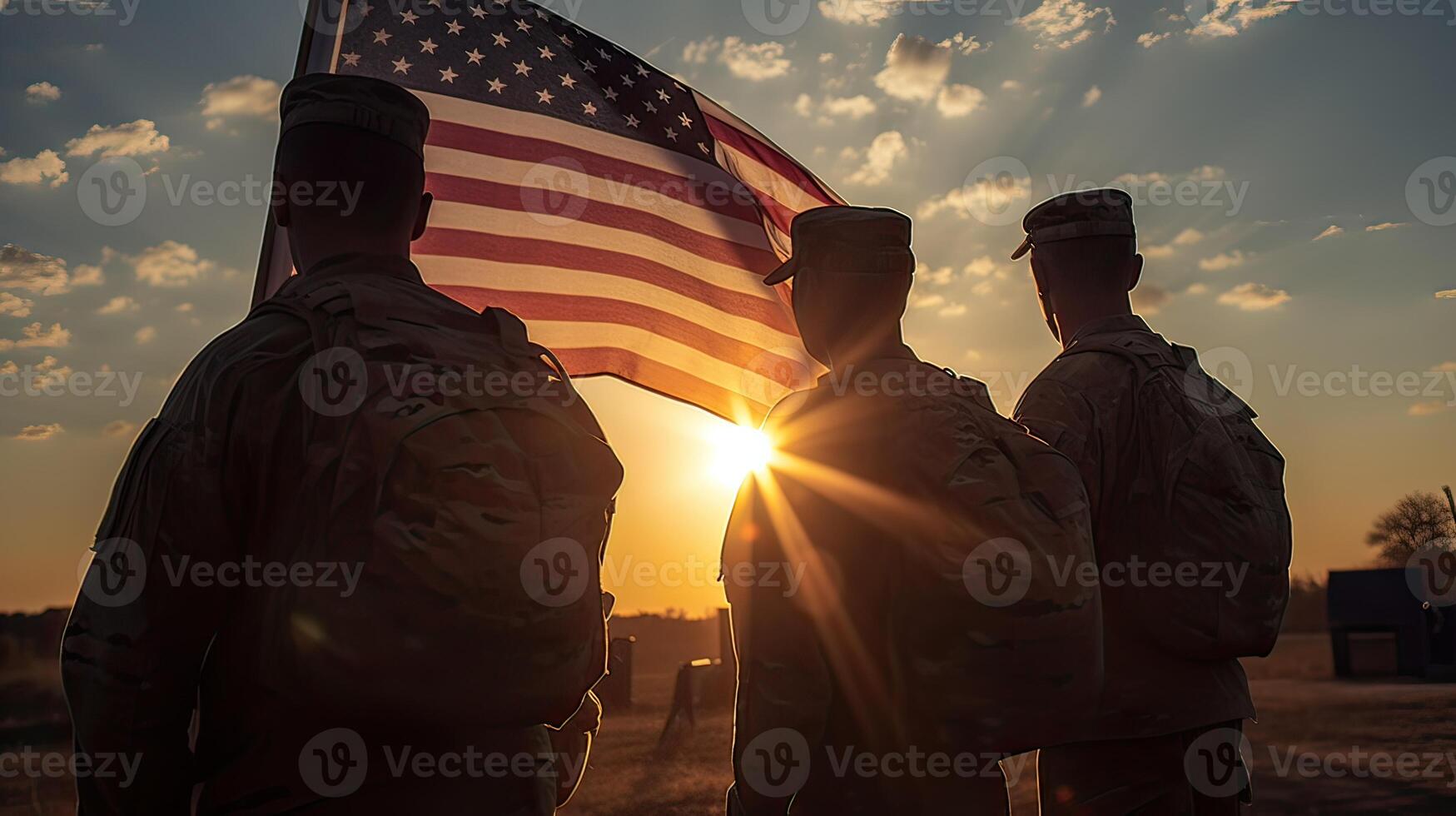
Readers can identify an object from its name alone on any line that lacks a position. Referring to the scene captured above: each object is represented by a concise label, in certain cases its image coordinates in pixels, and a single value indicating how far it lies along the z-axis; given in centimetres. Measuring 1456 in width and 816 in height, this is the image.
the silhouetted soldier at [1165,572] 378
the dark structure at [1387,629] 2498
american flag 514
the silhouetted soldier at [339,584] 201
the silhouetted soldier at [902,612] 280
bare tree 4656
